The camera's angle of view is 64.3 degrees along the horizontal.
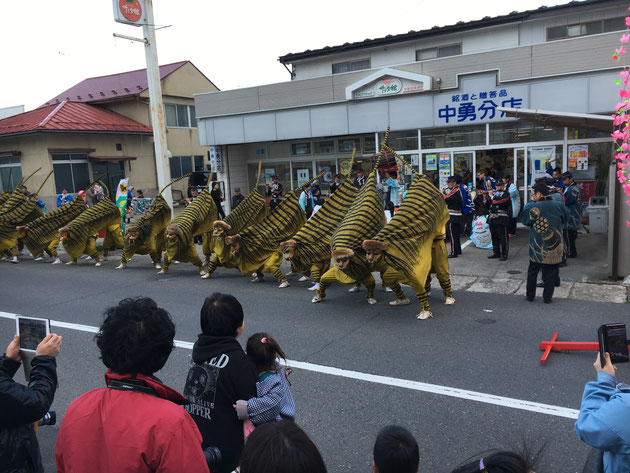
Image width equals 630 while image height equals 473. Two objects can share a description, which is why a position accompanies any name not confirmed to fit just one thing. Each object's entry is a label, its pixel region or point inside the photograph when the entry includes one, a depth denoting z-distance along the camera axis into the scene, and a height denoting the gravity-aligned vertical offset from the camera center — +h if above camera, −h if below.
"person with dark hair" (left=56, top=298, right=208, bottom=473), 1.78 -0.86
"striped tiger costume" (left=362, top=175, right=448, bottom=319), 6.50 -0.97
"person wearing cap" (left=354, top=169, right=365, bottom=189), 13.62 -0.30
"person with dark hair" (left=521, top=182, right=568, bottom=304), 6.98 -1.14
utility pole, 13.05 +2.75
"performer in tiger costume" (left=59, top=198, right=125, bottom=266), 11.50 -1.10
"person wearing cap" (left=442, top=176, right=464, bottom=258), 10.57 -1.08
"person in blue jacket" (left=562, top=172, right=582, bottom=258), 9.45 -1.05
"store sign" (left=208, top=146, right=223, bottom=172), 17.73 +0.66
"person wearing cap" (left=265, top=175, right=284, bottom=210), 14.52 -0.60
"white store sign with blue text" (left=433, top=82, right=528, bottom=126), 12.35 +1.43
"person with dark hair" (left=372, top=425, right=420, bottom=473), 1.89 -1.08
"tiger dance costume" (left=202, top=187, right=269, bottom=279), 9.29 -0.94
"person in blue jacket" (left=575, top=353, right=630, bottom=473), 1.89 -1.04
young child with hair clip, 2.45 -1.10
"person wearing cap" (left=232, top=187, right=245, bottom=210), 14.30 -0.68
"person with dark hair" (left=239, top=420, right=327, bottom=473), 1.44 -0.82
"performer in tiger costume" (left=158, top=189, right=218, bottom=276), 9.65 -1.02
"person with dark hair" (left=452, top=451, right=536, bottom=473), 1.67 -1.02
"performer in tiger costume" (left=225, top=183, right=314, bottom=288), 8.92 -1.17
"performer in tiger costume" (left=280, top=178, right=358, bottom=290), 7.86 -1.06
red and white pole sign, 12.51 +4.25
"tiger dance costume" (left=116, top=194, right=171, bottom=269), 10.64 -1.13
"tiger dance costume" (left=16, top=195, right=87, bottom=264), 12.23 -1.04
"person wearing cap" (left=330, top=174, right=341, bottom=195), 13.39 -0.43
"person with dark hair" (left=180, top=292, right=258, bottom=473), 2.47 -1.02
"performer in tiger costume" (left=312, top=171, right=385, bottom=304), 6.82 -0.97
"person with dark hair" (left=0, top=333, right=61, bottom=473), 2.16 -0.95
